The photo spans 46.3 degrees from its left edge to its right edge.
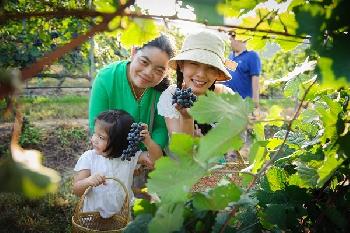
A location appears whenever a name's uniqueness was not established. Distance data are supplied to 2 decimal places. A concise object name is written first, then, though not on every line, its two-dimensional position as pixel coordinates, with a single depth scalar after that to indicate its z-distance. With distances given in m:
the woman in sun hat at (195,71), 2.38
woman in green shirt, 2.58
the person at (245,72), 4.98
